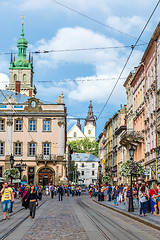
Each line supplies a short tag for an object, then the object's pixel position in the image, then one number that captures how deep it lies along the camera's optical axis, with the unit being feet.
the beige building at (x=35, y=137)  228.22
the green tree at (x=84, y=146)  553.23
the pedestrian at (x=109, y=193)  131.79
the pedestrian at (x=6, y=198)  63.05
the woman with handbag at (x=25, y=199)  66.33
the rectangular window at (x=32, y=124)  233.35
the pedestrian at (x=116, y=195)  106.83
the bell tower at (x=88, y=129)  652.89
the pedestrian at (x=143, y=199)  66.98
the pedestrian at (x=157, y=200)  66.49
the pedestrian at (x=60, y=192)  137.04
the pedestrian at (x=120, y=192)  112.23
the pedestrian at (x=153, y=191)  67.62
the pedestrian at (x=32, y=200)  61.93
